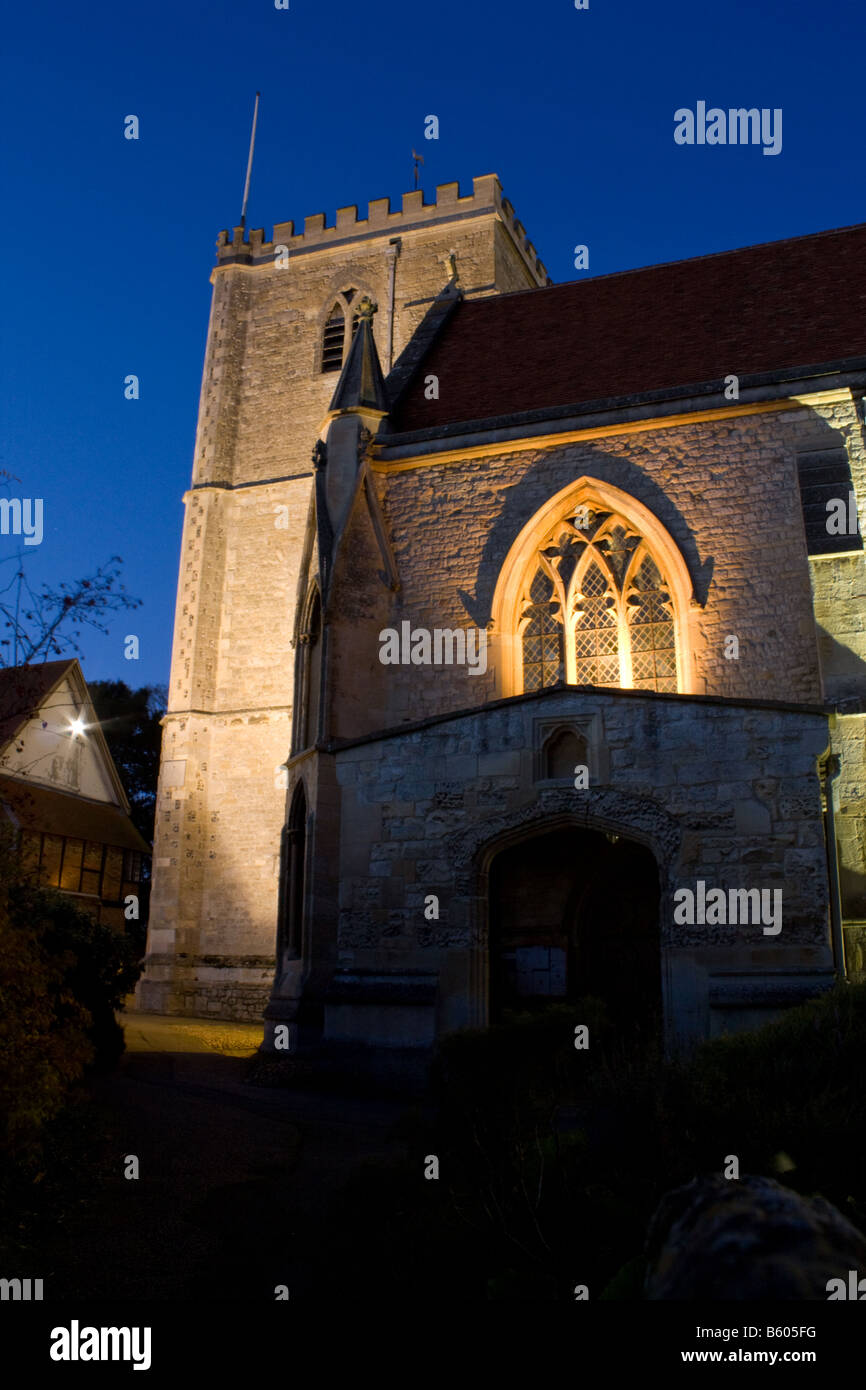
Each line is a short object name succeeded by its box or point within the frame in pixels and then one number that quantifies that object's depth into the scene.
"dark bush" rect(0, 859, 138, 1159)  6.18
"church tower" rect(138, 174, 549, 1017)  24.80
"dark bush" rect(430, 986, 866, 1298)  5.05
